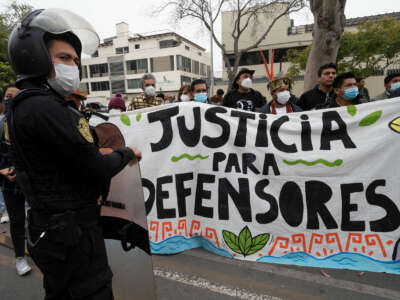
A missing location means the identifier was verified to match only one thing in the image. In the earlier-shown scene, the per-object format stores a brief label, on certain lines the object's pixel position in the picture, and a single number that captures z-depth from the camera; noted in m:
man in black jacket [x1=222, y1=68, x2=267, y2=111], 4.20
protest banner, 2.33
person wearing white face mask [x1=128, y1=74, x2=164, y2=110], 4.59
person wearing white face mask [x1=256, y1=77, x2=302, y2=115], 3.60
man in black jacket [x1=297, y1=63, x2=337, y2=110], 4.11
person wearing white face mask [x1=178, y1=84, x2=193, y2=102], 4.83
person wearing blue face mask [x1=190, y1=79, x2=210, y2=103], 3.94
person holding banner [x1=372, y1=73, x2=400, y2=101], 4.16
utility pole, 20.00
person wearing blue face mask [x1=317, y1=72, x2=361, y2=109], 3.29
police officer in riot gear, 1.10
